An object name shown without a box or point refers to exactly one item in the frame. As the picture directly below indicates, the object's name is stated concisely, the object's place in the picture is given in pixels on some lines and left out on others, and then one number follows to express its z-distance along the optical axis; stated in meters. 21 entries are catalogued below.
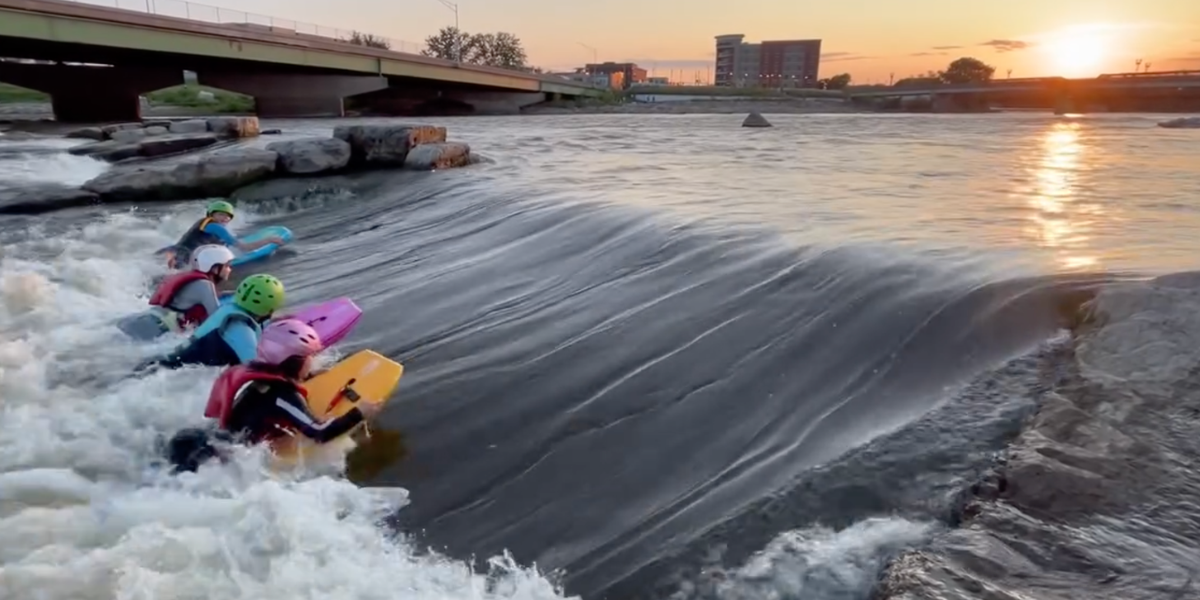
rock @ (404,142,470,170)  18.12
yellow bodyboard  5.82
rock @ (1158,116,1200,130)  34.62
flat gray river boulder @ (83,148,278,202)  15.85
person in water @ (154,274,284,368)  6.44
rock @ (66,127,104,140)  27.27
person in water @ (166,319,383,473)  5.25
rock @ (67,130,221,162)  21.38
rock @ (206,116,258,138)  26.25
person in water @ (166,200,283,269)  10.59
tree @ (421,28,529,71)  98.38
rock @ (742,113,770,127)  40.12
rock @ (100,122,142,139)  27.06
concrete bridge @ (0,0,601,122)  30.61
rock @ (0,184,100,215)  14.45
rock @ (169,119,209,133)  26.54
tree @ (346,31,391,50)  57.16
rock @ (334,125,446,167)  18.83
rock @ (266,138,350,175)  17.70
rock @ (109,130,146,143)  25.02
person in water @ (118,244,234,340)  7.87
